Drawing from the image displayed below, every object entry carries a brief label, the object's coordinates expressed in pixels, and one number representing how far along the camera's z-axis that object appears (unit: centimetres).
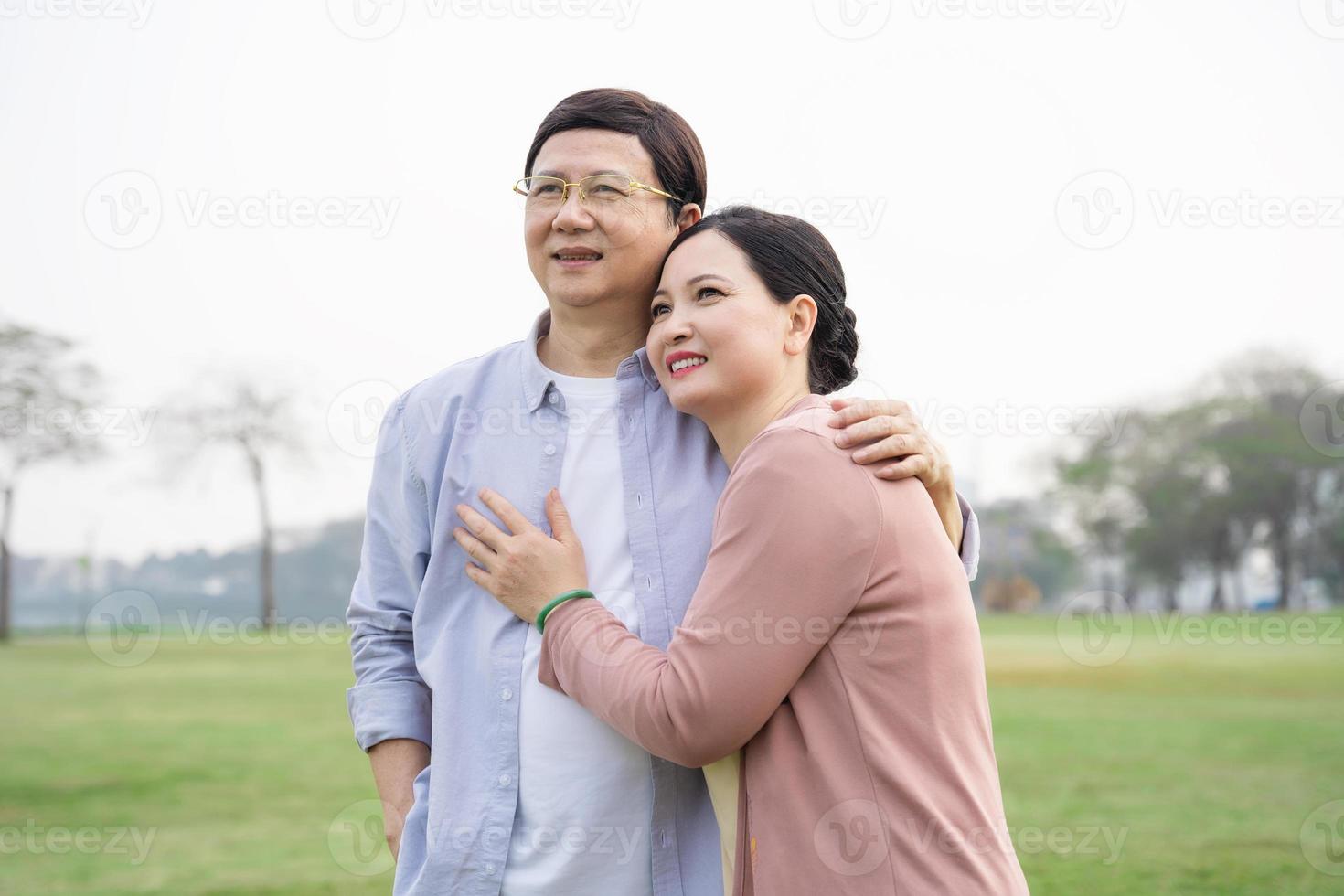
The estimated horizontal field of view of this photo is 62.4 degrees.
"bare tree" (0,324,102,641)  2159
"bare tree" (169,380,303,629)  2475
